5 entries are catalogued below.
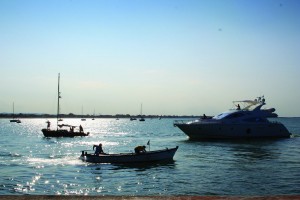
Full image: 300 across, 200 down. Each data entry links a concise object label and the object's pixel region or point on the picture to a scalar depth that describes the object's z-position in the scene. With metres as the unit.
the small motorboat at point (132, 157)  29.48
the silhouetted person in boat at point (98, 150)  31.03
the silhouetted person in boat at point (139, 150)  29.73
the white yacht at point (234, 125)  52.16
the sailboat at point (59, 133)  65.88
